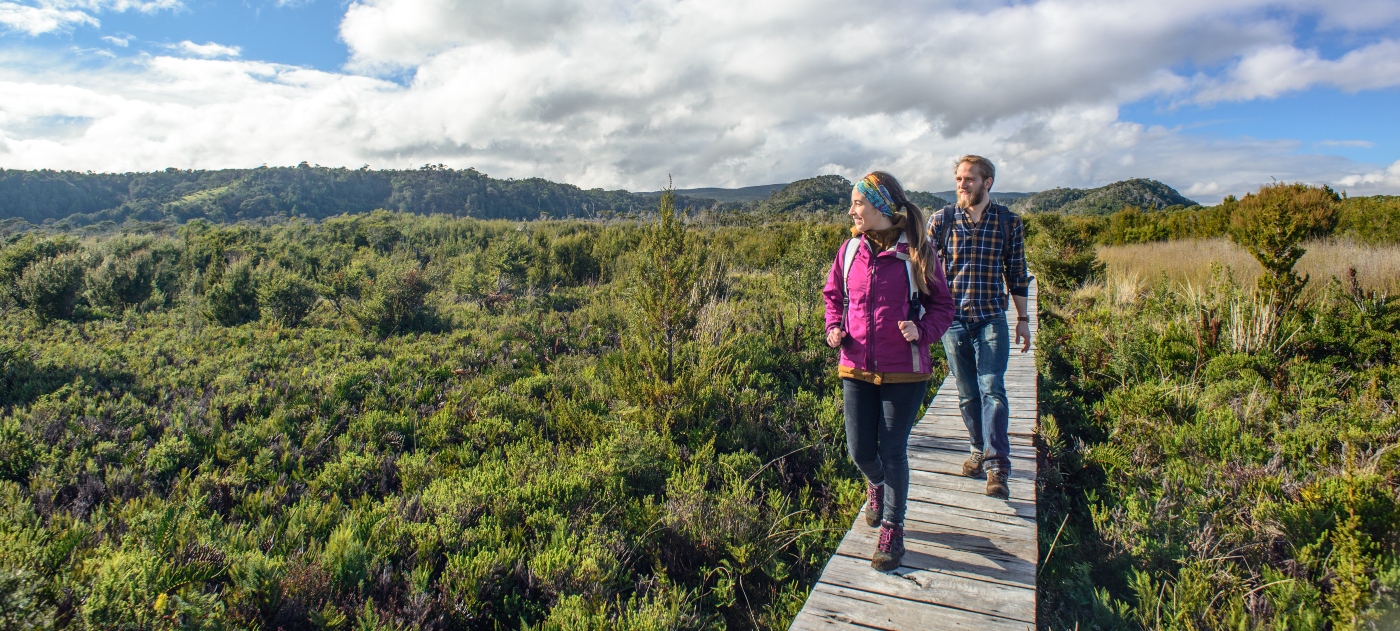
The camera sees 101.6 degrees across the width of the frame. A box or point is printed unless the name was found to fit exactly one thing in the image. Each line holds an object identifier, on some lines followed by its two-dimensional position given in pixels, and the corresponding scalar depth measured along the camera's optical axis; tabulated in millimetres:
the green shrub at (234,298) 9875
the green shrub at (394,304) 9375
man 3229
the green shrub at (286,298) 9820
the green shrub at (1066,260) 12312
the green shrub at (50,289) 9531
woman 2565
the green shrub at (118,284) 11141
